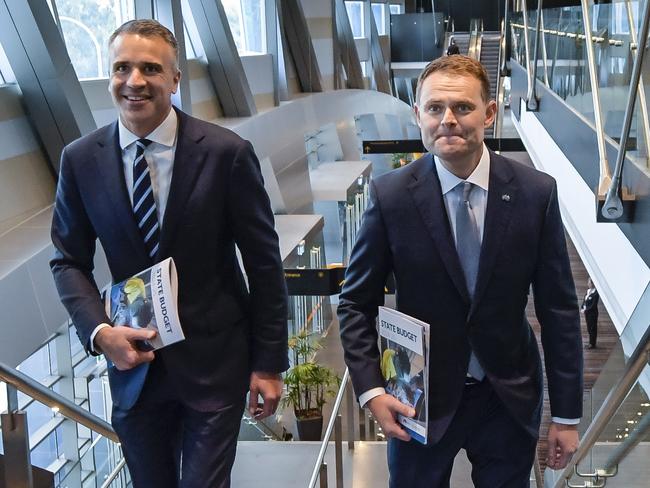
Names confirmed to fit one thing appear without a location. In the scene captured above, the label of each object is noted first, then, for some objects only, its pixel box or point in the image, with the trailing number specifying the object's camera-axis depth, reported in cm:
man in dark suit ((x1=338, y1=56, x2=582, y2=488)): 253
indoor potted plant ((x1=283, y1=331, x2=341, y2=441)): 1359
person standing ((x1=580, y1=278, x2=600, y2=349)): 1479
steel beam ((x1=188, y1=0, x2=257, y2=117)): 1609
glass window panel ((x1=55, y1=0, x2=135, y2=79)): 1128
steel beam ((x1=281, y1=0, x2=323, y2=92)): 2280
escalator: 3194
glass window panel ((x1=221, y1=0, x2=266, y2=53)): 1909
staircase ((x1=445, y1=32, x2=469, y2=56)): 3459
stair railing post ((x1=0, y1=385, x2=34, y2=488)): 321
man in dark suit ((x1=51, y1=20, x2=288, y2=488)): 262
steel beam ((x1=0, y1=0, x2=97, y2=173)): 921
